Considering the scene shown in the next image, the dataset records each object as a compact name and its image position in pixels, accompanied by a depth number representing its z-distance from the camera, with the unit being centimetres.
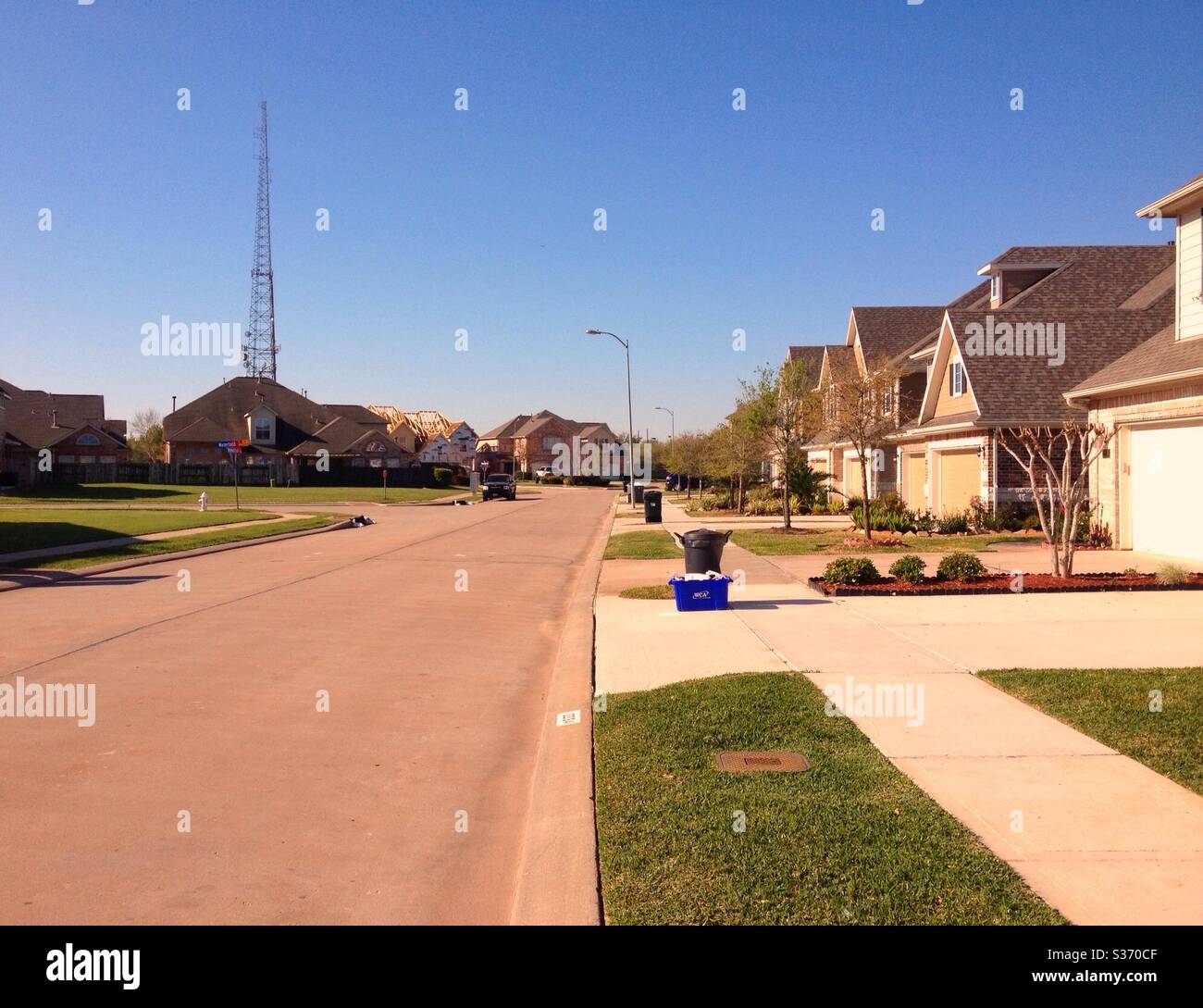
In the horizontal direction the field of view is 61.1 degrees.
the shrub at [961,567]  1513
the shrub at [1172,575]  1452
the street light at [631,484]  5179
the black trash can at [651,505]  3484
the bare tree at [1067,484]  1545
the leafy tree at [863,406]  2473
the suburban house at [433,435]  9931
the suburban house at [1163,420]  1800
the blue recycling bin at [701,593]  1366
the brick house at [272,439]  7656
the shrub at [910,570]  1523
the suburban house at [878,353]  3481
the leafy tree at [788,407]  2994
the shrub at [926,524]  2632
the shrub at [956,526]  2544
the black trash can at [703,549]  1430
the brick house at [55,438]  6444
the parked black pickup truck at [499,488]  6262
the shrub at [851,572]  1522
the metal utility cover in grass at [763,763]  657
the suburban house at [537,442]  12875
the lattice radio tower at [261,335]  9294
